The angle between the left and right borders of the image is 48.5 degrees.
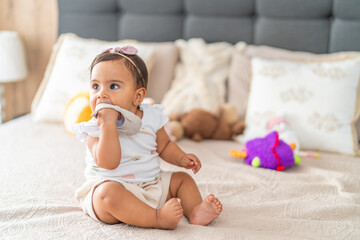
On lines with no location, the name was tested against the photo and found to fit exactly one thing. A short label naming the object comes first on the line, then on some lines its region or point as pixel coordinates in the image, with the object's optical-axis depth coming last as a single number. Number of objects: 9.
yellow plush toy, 1.89
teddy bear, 1.95
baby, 1.07
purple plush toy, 1.60
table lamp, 2.48
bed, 1.10
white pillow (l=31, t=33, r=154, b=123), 2.13
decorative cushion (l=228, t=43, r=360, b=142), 2.12
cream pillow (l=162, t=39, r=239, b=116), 2.11
